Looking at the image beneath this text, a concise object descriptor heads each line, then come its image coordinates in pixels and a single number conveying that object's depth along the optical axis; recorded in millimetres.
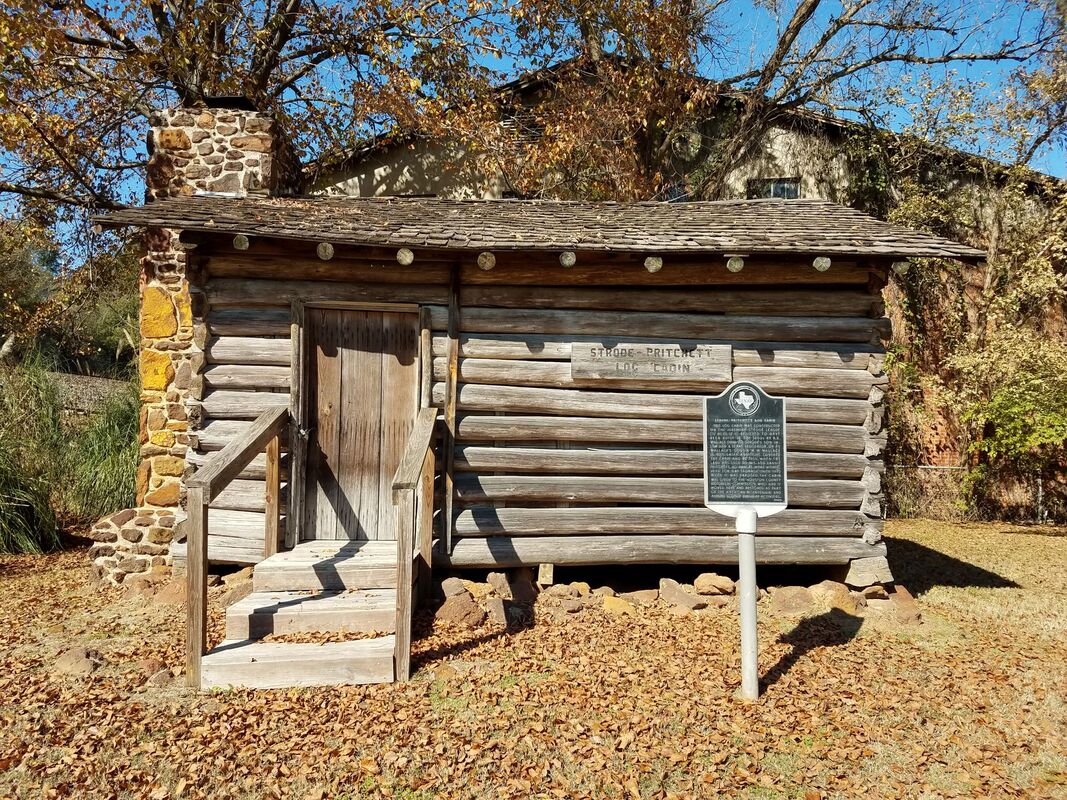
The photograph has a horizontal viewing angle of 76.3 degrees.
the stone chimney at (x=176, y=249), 8062
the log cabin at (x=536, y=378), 6754
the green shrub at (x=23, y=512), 8430
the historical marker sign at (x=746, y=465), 4739
